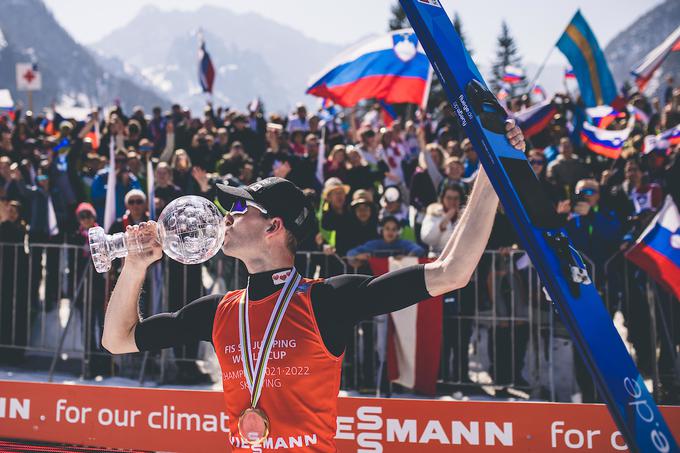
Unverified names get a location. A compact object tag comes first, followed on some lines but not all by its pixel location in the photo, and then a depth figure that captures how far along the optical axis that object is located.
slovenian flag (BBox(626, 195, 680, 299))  7.17
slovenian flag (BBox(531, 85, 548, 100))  16.24
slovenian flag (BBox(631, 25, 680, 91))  12.32
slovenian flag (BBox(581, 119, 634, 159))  11.70
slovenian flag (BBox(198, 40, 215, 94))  17.98
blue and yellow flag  12.24
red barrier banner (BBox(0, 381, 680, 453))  5.38
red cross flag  18.19
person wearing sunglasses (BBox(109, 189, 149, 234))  8.58
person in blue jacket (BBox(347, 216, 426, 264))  8.29
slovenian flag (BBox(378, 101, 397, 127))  14.09
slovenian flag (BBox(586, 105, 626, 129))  13.23
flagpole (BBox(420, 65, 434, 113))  11.05
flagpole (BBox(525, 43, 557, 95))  12.46
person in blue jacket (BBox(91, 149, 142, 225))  9.91
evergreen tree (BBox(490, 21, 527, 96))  69.31
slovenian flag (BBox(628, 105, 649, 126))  14.49
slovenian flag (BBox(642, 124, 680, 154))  10.52
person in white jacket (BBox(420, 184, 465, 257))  8.49
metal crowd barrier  8.23
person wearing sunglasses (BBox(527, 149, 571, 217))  8.33
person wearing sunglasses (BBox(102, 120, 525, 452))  2.83
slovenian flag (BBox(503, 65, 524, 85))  18.67
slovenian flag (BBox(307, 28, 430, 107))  10.89
